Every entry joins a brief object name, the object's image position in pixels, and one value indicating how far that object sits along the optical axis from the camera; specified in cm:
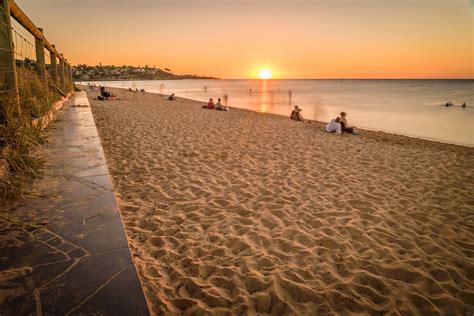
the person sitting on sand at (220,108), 1936
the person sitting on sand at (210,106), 1961
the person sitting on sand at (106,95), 2203
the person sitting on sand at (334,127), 1172
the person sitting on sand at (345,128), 1188
